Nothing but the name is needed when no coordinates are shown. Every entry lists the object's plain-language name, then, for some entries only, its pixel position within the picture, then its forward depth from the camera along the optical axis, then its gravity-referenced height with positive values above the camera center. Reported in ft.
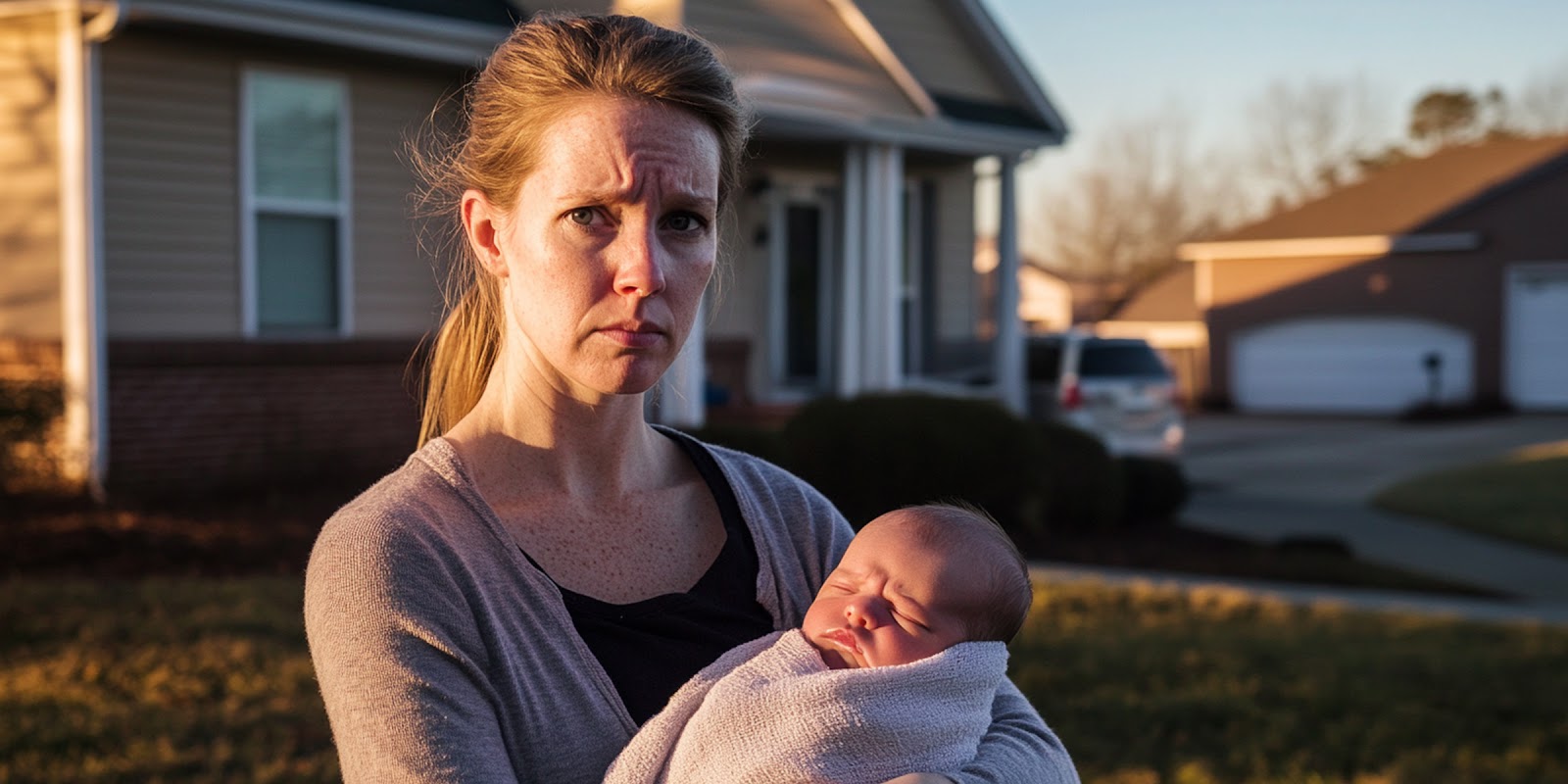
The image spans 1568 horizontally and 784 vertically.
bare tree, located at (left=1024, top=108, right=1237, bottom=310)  208.33 +19.31
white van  54.24 -1.34
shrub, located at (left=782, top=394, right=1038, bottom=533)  37.27 -2.34
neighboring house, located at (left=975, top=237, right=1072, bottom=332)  213.25 +9.18
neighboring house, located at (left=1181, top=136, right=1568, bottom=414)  96.12 +4.50
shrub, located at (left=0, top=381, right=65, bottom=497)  29.63 -1.34
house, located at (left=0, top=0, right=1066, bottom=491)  33.40 +3.70
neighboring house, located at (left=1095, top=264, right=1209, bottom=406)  113.29 +2.83
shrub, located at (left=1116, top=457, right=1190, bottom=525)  42.83 -3.75
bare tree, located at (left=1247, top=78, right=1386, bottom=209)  197.88 +25.59
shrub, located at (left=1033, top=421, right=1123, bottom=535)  39.63 -3.30
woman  6.00 -0.65
